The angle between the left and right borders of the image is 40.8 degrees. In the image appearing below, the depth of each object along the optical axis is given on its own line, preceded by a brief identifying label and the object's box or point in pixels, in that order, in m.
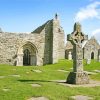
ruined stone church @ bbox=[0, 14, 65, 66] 14.96
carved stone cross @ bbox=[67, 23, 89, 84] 6.56
